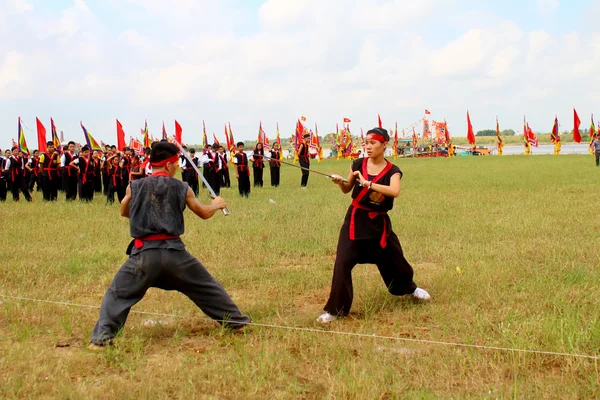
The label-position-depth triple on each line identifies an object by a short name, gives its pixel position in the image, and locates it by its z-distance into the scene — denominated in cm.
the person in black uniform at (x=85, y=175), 1680
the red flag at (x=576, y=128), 4570
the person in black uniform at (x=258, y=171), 2064
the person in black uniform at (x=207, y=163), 1844
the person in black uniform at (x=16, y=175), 1780
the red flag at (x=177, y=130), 3307
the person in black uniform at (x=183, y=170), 1916
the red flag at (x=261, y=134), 5391
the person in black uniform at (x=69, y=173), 1716
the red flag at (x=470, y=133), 5731
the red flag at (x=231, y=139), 4878
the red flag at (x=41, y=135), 2488
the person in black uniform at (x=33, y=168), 1995
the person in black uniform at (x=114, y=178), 1602
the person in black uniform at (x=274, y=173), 2124
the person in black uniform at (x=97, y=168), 1923
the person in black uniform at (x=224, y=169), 1903
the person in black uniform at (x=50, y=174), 1734
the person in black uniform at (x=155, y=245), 468
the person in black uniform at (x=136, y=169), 1379
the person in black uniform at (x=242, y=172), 1722
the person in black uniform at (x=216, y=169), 1847
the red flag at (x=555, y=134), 5054
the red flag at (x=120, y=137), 2388
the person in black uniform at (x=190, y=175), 1917
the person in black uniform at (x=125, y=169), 1612
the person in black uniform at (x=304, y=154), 1942
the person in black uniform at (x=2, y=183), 1778
